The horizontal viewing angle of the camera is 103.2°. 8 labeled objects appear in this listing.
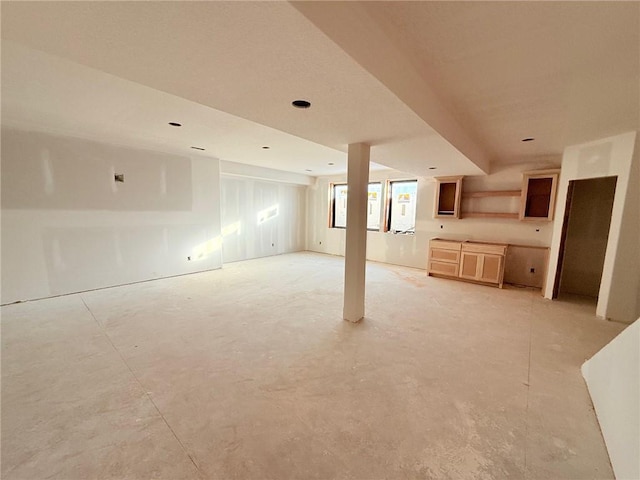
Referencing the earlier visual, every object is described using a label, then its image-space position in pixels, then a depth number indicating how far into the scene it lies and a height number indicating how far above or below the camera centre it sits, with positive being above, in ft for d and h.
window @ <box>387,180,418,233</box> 20.36 +0.86
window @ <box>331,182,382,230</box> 22.50 +0.95
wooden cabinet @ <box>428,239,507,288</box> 14.88 -2.62
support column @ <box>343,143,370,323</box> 9.43 -0.53
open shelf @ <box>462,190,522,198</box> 15.61 +1.63
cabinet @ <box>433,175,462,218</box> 17.13 +1.41
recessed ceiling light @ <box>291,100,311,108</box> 5.82 +2.56
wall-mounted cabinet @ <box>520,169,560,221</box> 14.16 +1.45
